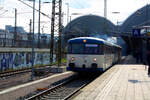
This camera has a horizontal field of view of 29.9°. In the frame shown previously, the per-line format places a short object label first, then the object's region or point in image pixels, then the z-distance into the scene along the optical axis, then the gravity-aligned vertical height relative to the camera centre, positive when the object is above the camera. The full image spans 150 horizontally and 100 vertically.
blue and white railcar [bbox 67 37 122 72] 20.23 -0.26
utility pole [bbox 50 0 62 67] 33.53 +3.76
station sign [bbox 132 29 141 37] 38.47 +2.65
